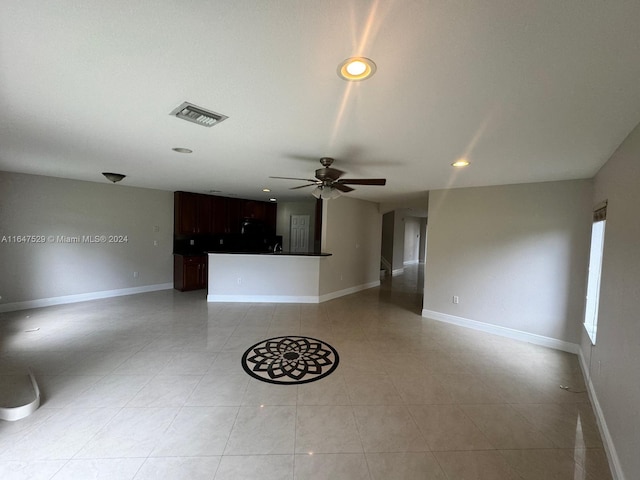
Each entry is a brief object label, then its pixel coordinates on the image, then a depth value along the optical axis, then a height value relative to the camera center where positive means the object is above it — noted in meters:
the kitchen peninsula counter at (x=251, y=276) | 5.13 -0.98
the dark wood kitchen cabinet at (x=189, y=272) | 5.81 -1.10
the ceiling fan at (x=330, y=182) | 2.73 +0.53
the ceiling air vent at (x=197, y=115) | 1.67 +0.76
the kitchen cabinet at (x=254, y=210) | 7.10 +0.49
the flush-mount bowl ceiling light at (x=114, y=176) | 3.76 +0.69
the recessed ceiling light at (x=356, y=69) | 1.15 +0.76
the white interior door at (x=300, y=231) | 8.27 -0.10
